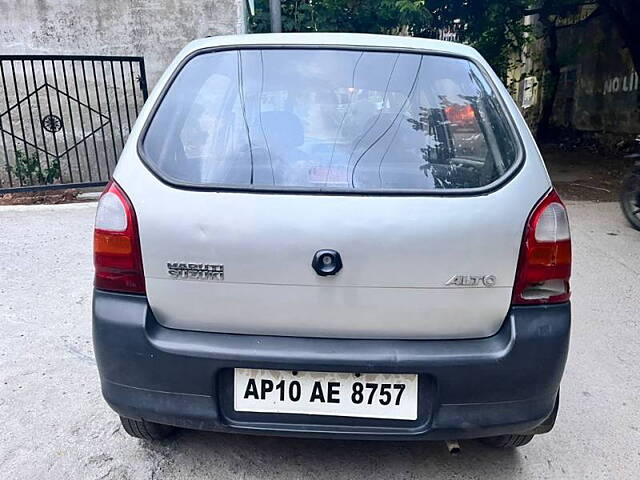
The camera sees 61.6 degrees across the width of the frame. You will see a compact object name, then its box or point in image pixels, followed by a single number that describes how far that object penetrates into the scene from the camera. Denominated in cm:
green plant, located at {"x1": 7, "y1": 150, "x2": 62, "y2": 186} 691
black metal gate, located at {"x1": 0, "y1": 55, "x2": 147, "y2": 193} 692
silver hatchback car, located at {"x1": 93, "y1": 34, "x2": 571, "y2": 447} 167
